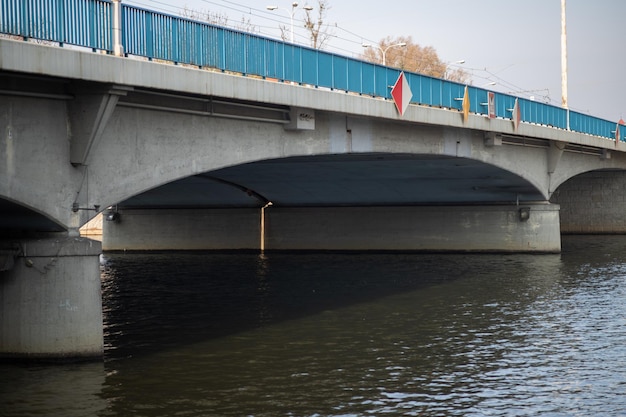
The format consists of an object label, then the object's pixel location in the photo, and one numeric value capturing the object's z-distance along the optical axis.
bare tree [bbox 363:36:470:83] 106.25
